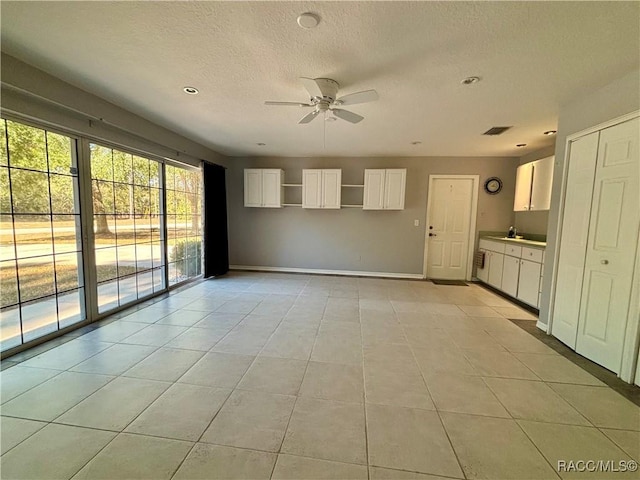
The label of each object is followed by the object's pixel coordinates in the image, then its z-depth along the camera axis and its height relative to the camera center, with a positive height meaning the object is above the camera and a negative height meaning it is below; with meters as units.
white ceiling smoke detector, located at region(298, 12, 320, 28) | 1.57 +1.23
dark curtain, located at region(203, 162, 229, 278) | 4.94 -0.14
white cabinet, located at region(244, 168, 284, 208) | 5.38 +0.62
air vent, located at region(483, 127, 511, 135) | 3.49 +1.28
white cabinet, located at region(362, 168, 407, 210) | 5.05 +0.63
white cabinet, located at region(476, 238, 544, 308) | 3.58 -0.72
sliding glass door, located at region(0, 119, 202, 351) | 2.26 -0.20
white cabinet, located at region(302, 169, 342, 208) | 5.24 +0.63
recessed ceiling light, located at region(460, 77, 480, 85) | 2.25 +1.26
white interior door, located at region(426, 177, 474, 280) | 5.23 -0.10
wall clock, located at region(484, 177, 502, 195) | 5.08 +0.74
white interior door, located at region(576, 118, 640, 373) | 2.09 -0.18
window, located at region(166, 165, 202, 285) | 4.25 -0.15
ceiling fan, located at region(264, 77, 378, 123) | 2.17 +1.10
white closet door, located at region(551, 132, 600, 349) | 2.47 -0.11
